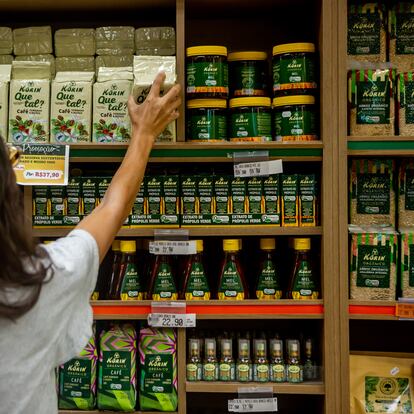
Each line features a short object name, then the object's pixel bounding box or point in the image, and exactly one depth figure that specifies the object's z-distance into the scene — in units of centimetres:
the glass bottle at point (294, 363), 197
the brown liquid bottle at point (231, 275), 200
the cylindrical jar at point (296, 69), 199
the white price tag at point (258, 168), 197
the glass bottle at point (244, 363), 198
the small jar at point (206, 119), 199
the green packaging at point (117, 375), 196
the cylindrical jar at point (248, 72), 204
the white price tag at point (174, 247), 197
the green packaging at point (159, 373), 197
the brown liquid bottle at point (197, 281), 200
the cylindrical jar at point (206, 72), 197
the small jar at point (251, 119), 201
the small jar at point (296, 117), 199
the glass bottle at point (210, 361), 199
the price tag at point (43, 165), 194
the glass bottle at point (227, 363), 199
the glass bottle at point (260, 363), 198
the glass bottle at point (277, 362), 198
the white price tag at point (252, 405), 196
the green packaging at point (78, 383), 198
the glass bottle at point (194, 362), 199
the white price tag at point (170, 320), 197
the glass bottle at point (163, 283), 200
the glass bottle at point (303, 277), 200
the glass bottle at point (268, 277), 201
